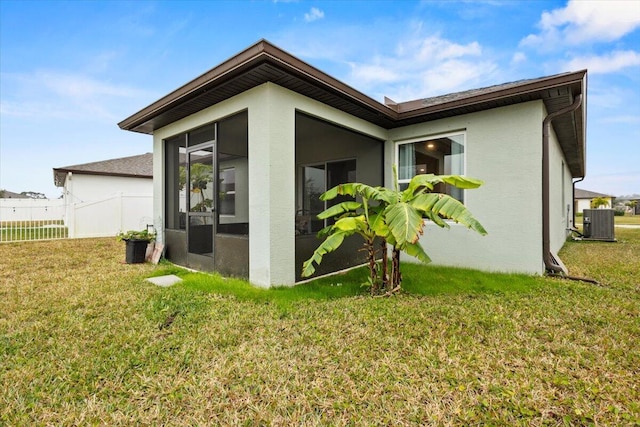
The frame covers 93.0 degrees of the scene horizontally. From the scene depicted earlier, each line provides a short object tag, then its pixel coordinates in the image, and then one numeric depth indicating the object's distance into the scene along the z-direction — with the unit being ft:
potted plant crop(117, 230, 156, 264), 23.20
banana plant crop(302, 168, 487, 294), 12.96
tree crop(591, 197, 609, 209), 100.53
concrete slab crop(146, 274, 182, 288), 16.93
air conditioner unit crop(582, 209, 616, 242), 36.81
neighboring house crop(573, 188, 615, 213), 125.90
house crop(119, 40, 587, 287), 15.80
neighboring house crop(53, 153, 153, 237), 42.11
